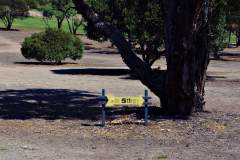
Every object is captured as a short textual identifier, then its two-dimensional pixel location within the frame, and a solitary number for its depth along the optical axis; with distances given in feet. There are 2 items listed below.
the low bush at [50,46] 110.01
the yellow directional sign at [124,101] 41.11
